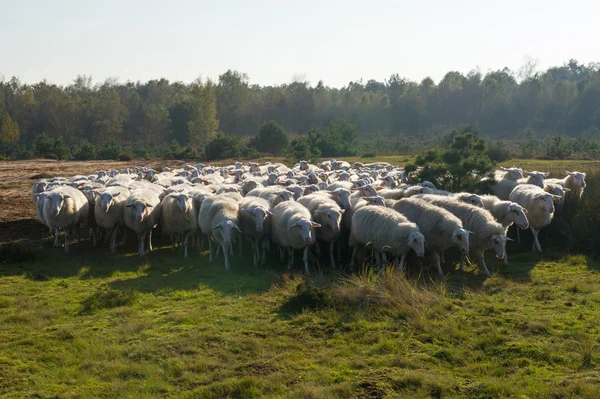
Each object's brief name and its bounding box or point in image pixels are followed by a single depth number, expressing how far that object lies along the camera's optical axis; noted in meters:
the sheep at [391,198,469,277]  11.38
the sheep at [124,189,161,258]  14.33
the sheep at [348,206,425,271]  11.25
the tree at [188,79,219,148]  68.31
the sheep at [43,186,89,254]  14.75
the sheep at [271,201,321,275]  12.23
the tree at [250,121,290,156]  54.50
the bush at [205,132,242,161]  49.28
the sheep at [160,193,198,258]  14.70
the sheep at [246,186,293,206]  15.48
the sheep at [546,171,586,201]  16.64
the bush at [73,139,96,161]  50.41
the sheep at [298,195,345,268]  12.98
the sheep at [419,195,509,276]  11.98
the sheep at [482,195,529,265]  12.95
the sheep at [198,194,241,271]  12.98
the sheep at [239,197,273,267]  13.14
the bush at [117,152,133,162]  49.87
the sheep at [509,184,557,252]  14.17
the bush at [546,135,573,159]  40.72
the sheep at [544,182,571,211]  16.03
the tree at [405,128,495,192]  17.98
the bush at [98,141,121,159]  52.40
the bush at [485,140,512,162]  36.56
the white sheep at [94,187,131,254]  14.98
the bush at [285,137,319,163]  39.12
